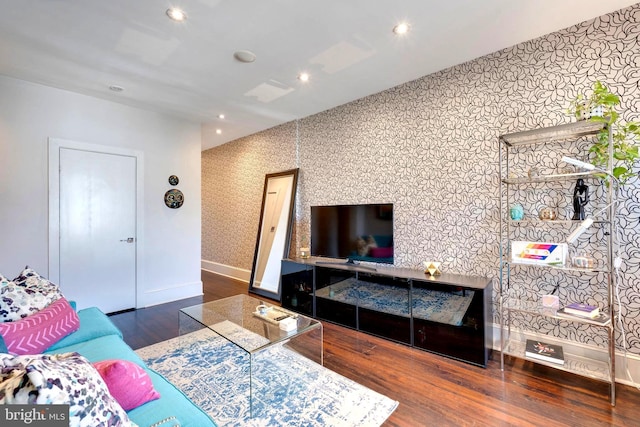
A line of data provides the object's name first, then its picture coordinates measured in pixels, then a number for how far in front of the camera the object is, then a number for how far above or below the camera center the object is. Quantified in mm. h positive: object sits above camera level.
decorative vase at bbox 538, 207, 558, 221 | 2326 -1
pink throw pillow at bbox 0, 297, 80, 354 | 1565 -660
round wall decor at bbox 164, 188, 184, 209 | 4281 +284
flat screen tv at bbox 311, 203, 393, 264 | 3234 -195
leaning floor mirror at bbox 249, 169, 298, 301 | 4491 -246
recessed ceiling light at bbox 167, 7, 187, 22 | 2108 +1514
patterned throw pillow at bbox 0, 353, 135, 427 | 707 -454
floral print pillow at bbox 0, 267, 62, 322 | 1736 -507
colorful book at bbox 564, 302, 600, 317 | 2061 -696
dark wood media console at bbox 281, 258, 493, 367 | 2498 -915
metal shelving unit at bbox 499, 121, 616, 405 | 2041 -386
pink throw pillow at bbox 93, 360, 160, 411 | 1178 -694
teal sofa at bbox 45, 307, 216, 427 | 1174 -805
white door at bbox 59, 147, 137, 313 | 3498 -143
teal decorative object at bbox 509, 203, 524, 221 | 2408 +17
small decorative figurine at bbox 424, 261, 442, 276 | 2854 -528
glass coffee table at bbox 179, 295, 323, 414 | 2051 -881
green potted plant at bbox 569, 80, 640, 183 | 1962 +598
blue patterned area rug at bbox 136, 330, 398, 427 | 1805 -1247
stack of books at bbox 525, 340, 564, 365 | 2174 -1070
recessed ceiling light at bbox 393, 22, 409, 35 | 2283 +1512
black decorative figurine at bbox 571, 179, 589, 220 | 2223 +122
